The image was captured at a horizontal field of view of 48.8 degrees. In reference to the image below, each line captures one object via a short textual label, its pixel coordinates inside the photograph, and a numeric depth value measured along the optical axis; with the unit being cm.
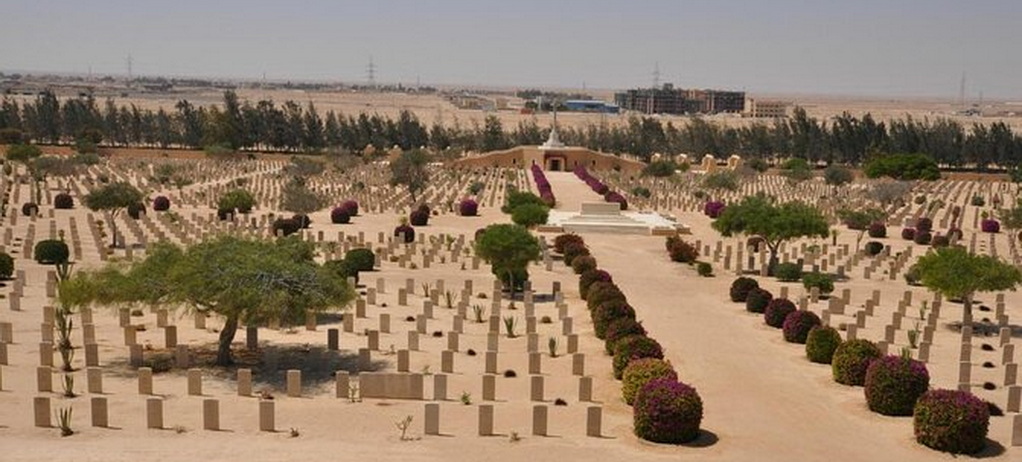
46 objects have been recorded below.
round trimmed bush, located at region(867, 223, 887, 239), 5491
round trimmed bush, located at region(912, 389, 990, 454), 1898
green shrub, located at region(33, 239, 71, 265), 3759
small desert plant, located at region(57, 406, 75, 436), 1844
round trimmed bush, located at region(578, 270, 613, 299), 3368
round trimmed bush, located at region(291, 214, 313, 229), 5075
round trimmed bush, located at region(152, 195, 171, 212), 5603
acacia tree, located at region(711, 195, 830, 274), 4078
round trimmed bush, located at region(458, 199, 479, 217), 6006
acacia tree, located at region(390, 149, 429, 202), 6800
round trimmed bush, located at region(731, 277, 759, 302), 3462
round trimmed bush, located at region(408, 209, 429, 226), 5472
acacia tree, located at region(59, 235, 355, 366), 2264
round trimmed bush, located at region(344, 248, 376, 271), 3712
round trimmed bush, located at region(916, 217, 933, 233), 5420
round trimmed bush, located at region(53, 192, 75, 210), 5584
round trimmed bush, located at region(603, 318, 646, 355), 2547
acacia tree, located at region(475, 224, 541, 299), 3444
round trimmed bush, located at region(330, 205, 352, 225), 5456
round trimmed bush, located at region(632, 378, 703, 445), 1914
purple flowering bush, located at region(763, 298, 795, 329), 3053
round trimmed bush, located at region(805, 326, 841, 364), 2603
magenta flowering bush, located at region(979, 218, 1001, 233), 5800
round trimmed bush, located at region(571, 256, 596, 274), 3909
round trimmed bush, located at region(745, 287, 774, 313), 3291
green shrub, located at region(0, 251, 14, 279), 3425
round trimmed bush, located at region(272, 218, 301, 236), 4856
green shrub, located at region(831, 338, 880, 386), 2364
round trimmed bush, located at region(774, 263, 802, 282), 4000
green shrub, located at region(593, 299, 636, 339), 2761
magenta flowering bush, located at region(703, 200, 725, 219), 6312
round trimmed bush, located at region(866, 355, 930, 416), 2125
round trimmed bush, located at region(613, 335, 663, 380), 2325
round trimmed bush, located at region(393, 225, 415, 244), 4794
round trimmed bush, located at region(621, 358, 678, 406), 2106
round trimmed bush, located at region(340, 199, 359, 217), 5651
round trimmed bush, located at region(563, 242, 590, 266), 4225
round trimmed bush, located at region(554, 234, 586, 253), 4478
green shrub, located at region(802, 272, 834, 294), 3662
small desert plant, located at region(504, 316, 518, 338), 2841
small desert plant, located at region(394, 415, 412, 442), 1895
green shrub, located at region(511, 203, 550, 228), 4972
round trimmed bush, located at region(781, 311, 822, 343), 2839
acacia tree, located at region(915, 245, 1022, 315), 3116
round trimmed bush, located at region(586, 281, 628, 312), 2955
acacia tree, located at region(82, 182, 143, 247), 4356
